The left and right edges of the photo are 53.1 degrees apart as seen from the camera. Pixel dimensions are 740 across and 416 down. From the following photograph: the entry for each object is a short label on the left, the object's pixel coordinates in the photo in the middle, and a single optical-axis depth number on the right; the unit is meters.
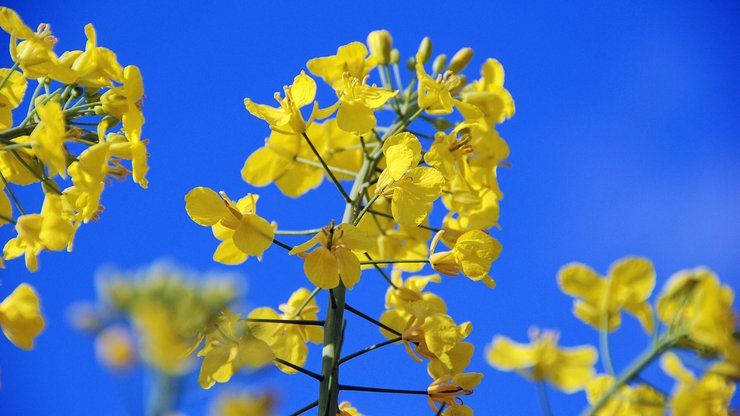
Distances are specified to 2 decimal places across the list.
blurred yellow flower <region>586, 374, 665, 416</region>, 1.47
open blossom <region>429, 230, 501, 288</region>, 2.42
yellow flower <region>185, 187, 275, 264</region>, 2.20
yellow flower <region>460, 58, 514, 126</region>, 2.93
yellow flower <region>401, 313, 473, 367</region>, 2.30
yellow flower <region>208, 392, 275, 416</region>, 0.91
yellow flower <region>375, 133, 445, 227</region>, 2.26
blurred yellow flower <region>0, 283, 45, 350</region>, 2.00
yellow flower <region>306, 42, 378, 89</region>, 2.79
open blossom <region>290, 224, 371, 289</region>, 2.12
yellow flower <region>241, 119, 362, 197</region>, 2.86
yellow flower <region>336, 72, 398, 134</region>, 2.45
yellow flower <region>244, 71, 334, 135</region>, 2.46
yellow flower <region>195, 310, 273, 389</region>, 1.95
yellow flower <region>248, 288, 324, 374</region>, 2.49
